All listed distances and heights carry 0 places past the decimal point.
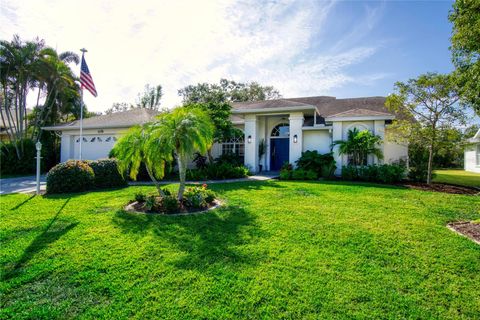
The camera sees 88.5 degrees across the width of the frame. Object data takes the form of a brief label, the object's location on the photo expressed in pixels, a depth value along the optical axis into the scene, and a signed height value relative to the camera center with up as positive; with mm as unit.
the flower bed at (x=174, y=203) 6551 -1194
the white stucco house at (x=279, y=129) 13699 +2005
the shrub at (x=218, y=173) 12711 -631
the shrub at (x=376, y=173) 11555 -517
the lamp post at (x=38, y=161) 8789 -46
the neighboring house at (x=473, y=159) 21600 +369
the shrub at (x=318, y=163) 13148 -71
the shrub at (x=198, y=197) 6863 -1055
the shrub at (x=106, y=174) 10219 -575
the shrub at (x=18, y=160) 17531 -37
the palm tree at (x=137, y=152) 6597 +230
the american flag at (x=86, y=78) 11979 +4003
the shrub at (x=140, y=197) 7373 -1103
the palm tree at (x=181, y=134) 6395 +703
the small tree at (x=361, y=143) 12319 +946
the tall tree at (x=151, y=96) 36688 +9661
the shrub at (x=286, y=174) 12547 -642
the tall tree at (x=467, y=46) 5449 +2849
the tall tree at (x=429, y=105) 10630 +2586
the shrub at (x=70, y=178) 9016 -665
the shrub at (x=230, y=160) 14862 +69
